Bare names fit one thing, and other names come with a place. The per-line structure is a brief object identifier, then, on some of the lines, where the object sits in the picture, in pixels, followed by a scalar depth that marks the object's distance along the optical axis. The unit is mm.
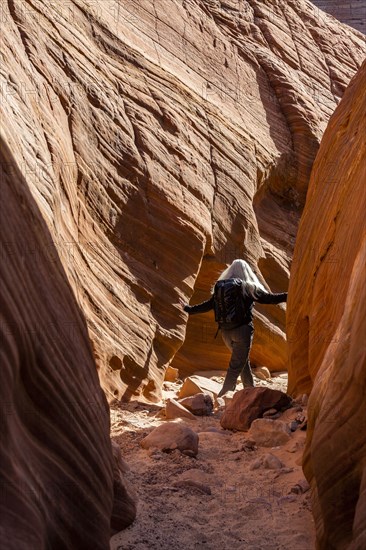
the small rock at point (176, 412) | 6500
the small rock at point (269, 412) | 6047
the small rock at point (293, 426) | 5605
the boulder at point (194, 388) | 7750
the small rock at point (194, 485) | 4500
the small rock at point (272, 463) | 4961
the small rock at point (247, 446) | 5449
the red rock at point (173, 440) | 5164
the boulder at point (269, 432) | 5496
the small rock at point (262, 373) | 10648
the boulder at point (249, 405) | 5957
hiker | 8133
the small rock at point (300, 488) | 4492
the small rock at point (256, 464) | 5012
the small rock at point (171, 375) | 9352
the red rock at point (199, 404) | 6609
